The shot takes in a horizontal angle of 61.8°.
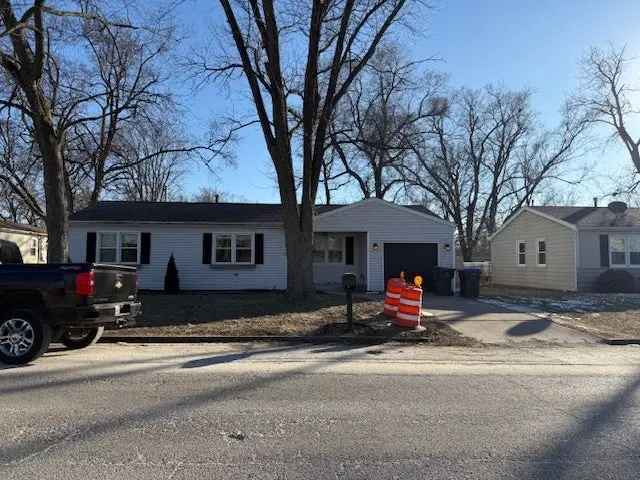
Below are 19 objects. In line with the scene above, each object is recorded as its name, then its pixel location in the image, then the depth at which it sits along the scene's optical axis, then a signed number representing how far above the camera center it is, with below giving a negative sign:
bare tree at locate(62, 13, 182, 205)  23.03 +7.56
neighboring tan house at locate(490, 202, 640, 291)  23.80 +0.90
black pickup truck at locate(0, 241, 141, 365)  8.21 -0.60
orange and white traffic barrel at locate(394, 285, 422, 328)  12.31 -1.02
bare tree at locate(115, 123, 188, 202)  40.50 +7.77
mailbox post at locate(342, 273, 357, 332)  11.78 -0.49
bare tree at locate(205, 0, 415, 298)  15.91 +4.89
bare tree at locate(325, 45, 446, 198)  37.66 +9.94
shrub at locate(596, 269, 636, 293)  23.06 -0.78
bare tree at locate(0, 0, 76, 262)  14.78 +4.11
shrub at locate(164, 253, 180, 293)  21.34 -0.55
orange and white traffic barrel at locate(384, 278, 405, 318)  13.64 -0.83
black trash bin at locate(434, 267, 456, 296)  21.22 -0.62
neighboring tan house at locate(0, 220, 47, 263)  35.53 +1.98
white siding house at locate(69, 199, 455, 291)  22.02 +0.97
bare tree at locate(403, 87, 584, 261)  45.62 +7.99
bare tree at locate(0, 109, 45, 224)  34.31 +6.62
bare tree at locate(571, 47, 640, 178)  34.47 +9.21
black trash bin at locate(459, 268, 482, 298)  20.50 -0.71
